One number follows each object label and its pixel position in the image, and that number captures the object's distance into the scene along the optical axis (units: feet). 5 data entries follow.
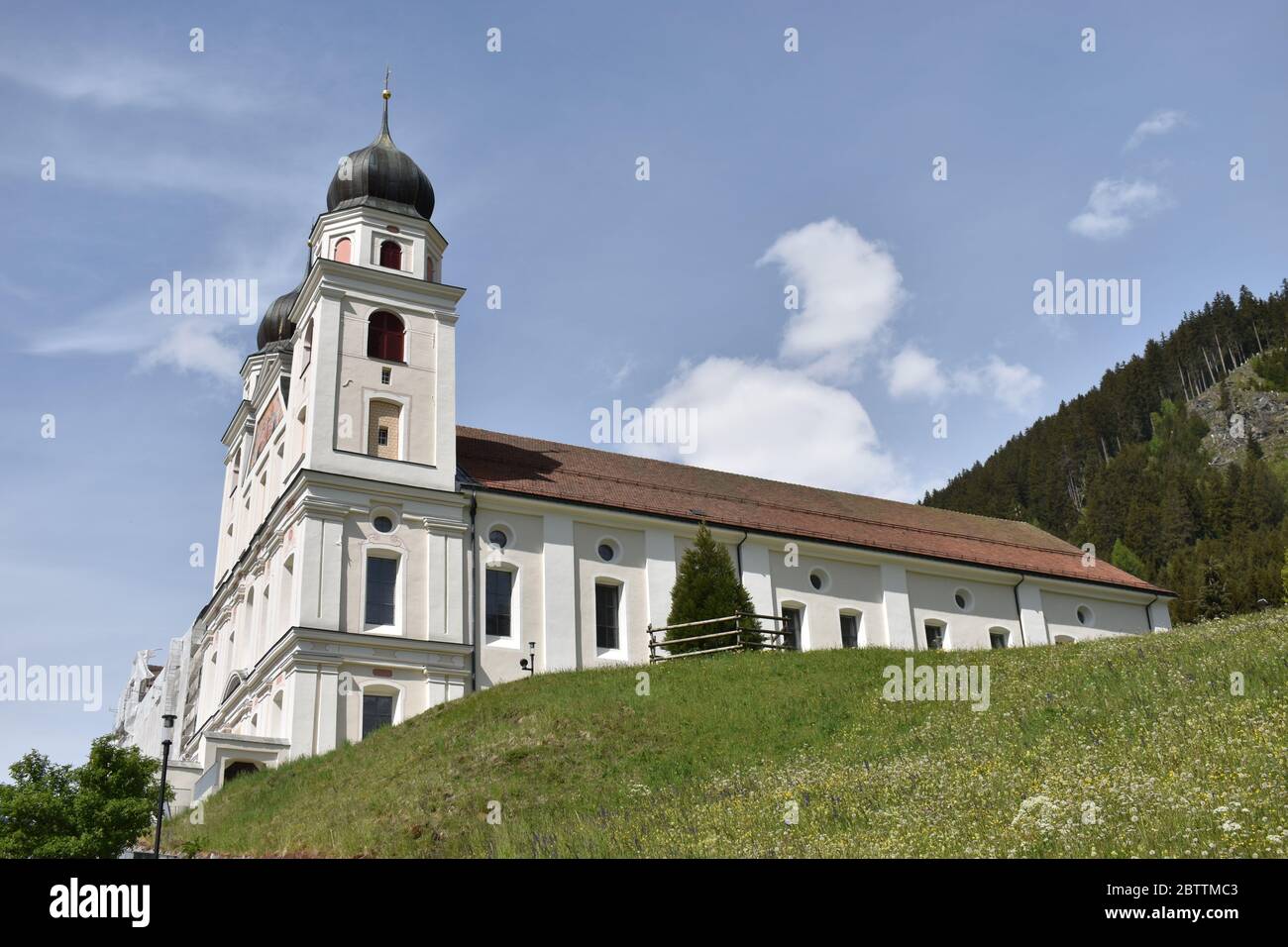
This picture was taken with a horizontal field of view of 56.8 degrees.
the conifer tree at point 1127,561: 294.05
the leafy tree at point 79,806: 76.54
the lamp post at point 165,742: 68.39
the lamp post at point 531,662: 114.83
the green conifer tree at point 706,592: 107.76
